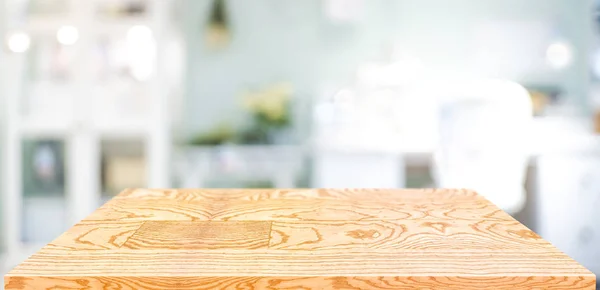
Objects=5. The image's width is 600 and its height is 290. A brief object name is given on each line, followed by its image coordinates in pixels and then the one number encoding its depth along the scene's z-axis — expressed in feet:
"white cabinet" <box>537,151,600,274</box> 11.21
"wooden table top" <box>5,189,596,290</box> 2.93
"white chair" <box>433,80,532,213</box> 9.84
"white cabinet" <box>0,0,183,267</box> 12.35
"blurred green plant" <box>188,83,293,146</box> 13.64
